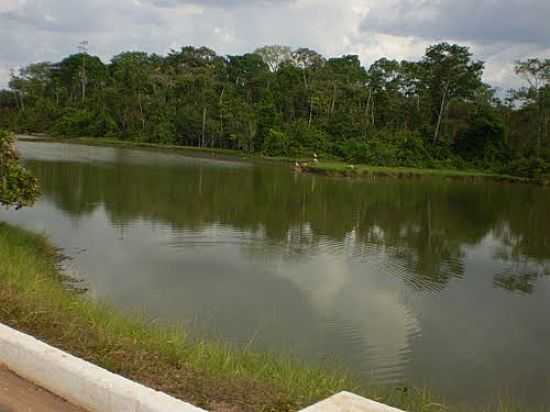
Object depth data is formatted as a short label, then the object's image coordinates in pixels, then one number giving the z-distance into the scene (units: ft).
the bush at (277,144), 151.02
